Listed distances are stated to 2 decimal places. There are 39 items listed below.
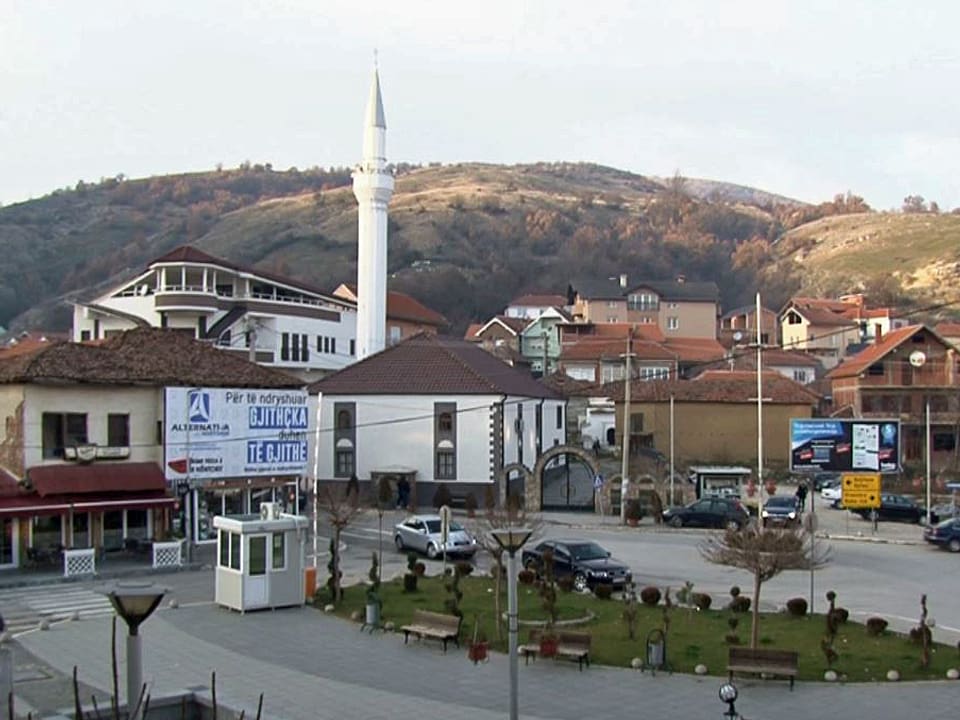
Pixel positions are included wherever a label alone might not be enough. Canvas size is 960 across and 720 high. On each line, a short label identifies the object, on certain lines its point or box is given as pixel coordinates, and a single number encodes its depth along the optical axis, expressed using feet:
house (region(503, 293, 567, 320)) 444.14
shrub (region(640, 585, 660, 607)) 87.86
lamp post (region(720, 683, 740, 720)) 45.73
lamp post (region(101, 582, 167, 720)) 39.27
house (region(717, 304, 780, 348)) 400.26
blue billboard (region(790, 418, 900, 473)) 162.09
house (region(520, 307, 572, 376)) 361.30
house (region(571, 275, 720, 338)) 413.39
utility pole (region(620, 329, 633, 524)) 155.33
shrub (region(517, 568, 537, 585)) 98.32
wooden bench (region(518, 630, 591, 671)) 68.59
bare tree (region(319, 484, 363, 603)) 92.39
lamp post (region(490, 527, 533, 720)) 46.83
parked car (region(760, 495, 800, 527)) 150.92
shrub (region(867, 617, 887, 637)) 76.48
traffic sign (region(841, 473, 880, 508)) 139.85
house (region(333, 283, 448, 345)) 313.73
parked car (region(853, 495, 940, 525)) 161.17
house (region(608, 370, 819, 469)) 215.51
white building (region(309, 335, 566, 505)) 178.70
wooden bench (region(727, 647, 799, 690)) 63.62
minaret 244.83
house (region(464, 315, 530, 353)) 368.68
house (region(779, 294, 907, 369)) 364.99
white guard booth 89.30
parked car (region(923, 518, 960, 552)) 130.82
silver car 121.70
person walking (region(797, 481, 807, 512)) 163.73
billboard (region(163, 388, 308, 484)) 126.93
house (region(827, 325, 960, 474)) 221.05
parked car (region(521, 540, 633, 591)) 99.50
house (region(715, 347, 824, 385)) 321.11
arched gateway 172.45
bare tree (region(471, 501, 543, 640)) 79.90
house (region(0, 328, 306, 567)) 114.73
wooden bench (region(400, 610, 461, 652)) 75.25
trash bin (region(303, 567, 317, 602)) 94.32
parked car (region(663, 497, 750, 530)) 151.84
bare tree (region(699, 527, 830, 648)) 70.64
